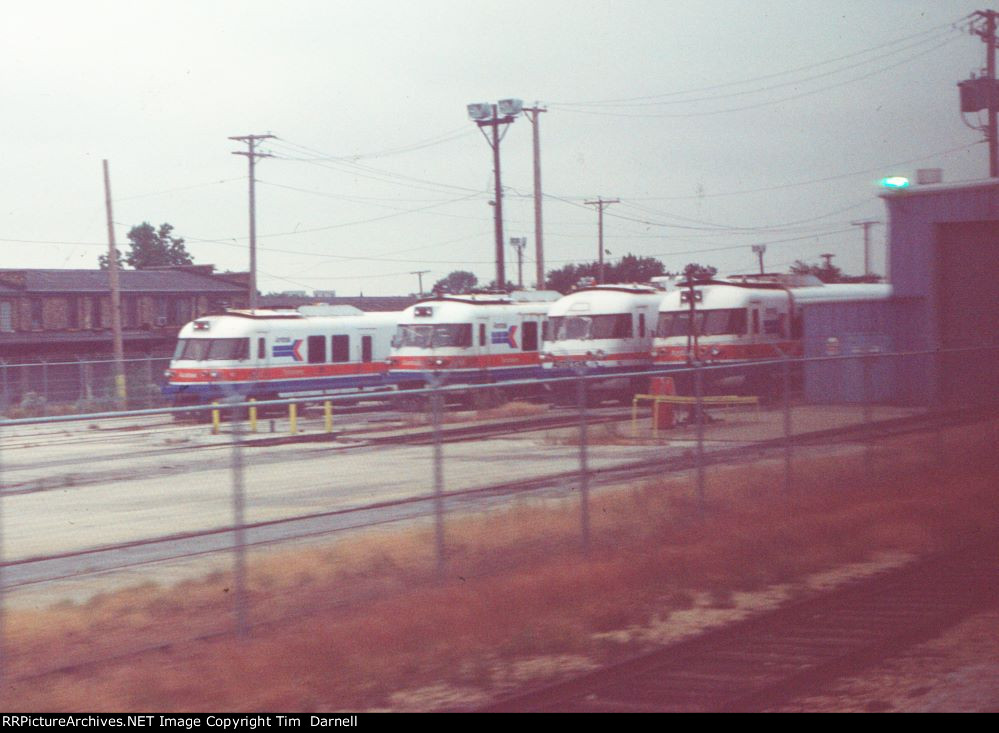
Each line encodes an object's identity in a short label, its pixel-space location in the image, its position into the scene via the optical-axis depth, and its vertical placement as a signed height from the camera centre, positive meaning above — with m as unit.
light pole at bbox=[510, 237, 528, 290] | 80.97 +6.05
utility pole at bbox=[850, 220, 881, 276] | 67.49 +4.59
